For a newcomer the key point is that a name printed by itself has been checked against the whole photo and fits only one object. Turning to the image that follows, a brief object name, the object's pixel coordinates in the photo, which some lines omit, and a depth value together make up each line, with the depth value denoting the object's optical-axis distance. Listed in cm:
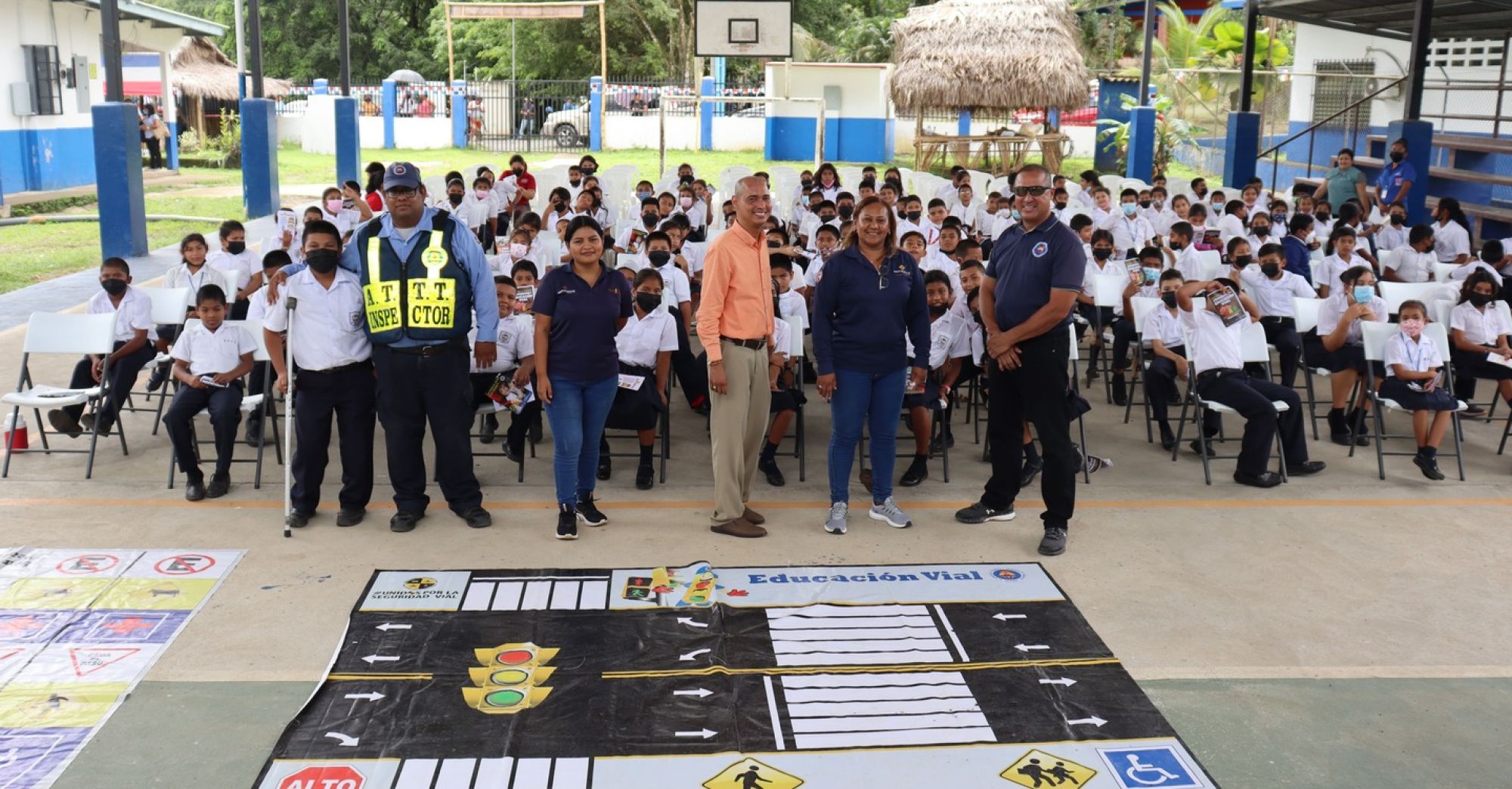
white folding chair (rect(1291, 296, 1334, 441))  885
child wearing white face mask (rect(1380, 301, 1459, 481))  765
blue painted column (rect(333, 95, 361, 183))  2180
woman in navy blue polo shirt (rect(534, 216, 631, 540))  616
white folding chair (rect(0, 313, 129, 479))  745
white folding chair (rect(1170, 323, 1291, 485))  747
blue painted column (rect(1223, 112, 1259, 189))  1819
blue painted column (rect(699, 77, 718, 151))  3406
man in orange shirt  604
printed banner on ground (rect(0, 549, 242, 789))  427
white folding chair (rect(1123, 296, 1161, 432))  836
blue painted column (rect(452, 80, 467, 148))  3497
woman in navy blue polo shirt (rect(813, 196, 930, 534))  620
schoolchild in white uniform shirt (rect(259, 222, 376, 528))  621
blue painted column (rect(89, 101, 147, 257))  1479
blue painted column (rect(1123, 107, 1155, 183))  2058
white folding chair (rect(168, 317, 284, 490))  696
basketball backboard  2062
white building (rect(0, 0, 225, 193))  2208
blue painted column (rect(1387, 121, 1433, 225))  1470
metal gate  3472
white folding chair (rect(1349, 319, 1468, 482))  780
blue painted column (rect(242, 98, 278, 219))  2014
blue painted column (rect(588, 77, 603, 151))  3466
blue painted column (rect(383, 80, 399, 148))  3459
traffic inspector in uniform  607
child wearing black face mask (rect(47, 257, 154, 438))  763
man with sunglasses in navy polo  598
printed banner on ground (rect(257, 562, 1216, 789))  411
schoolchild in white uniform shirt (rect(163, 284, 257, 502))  678
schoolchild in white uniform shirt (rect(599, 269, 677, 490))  739
